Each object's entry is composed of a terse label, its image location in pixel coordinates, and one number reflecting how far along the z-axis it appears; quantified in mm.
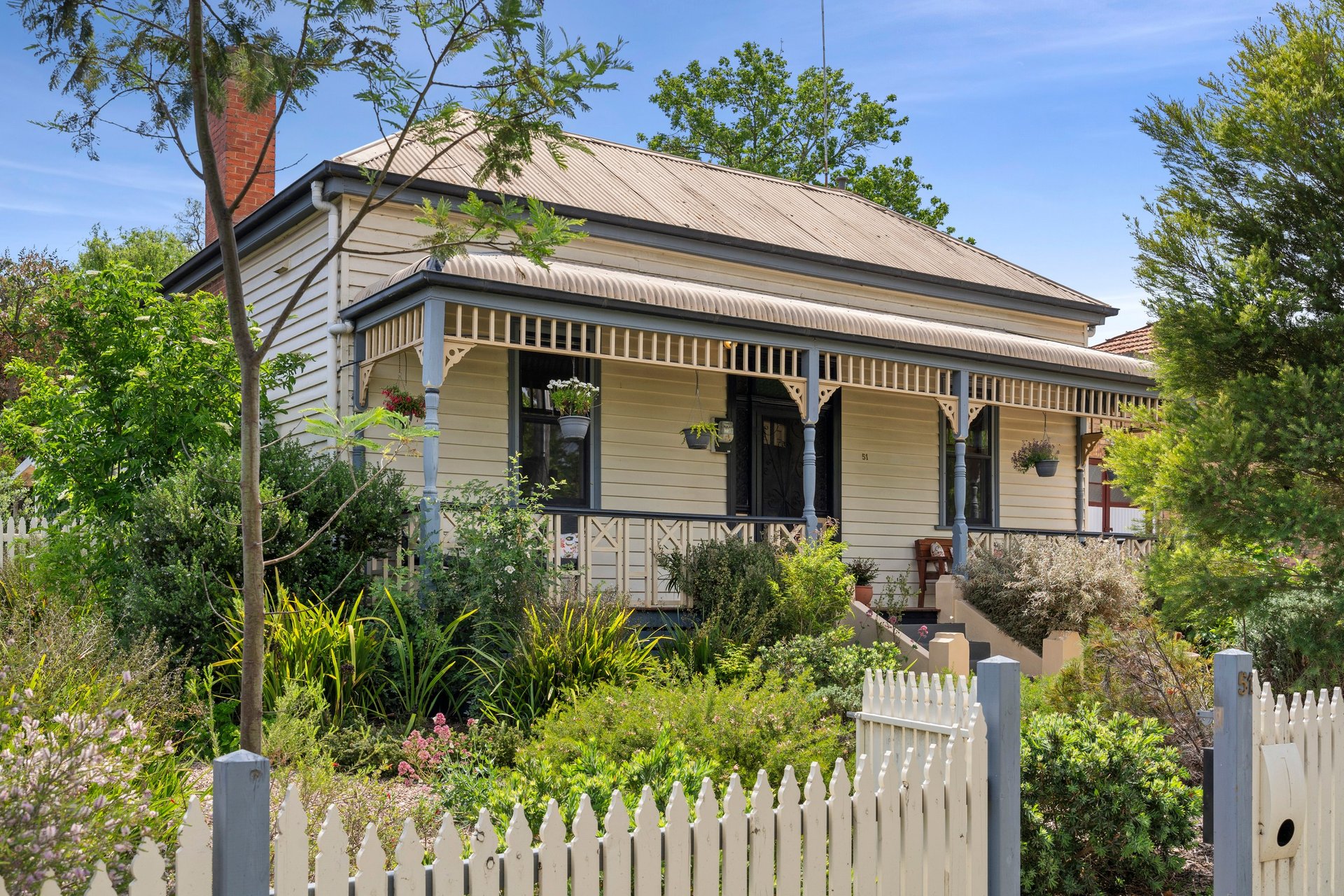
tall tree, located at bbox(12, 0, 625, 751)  4461
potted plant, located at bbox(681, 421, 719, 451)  14203
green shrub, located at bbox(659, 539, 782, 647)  10680
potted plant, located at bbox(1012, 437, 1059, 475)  17016
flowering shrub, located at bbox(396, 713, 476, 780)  6465
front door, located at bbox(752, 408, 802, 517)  15422
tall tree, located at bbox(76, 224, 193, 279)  30984
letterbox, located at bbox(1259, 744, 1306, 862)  5094
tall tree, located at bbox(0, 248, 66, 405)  20500
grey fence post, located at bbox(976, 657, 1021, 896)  4480
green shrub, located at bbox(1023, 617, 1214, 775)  7383
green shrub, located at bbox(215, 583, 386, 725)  8242
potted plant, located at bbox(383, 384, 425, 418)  11453
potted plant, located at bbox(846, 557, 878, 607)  14348
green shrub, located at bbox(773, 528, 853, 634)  11055
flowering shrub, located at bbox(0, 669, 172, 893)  2781
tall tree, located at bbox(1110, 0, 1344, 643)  7082
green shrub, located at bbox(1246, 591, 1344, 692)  7273
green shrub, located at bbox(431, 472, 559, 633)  9547
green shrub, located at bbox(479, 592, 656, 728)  8617
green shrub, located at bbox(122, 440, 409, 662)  9000
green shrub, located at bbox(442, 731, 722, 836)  4648
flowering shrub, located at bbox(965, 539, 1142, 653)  12875
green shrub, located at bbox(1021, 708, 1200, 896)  5684
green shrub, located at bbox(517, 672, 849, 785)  5988
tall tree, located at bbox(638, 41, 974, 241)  35062
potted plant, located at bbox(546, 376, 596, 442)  12406
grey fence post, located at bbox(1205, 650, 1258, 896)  4930
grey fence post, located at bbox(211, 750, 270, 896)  2678
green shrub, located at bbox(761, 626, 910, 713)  9023
